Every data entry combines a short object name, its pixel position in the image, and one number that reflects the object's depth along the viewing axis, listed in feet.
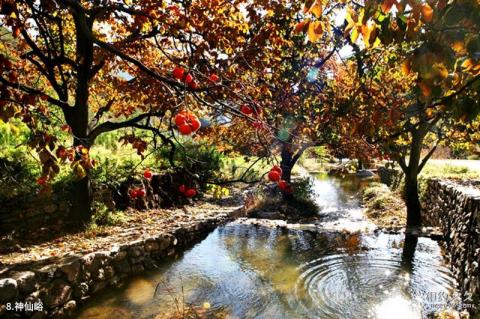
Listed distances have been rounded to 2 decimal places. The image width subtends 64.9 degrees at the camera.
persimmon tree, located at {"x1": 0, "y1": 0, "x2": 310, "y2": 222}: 20.79
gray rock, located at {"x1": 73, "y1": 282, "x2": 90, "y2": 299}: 18.32
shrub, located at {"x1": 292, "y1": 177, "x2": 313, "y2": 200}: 50.72
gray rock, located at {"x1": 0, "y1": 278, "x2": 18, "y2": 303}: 14.44
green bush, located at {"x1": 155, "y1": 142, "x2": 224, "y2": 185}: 48.16
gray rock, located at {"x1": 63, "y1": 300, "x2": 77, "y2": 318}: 17.40
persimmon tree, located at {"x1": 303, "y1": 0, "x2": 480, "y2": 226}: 5.58
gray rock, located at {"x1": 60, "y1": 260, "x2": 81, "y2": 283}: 17.55
